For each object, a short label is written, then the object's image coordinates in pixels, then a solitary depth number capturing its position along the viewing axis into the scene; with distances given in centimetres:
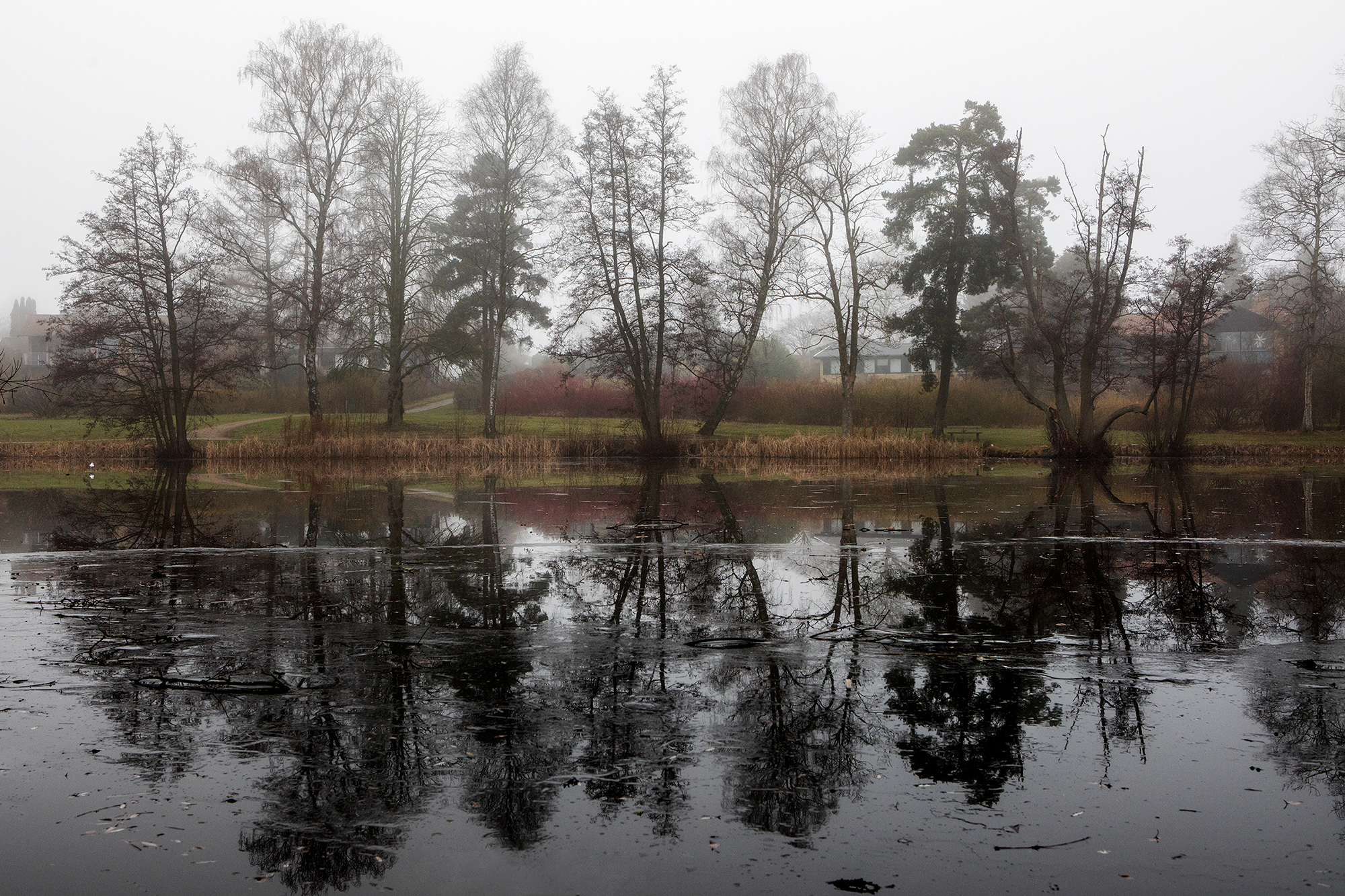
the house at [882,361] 7638
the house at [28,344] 6559
